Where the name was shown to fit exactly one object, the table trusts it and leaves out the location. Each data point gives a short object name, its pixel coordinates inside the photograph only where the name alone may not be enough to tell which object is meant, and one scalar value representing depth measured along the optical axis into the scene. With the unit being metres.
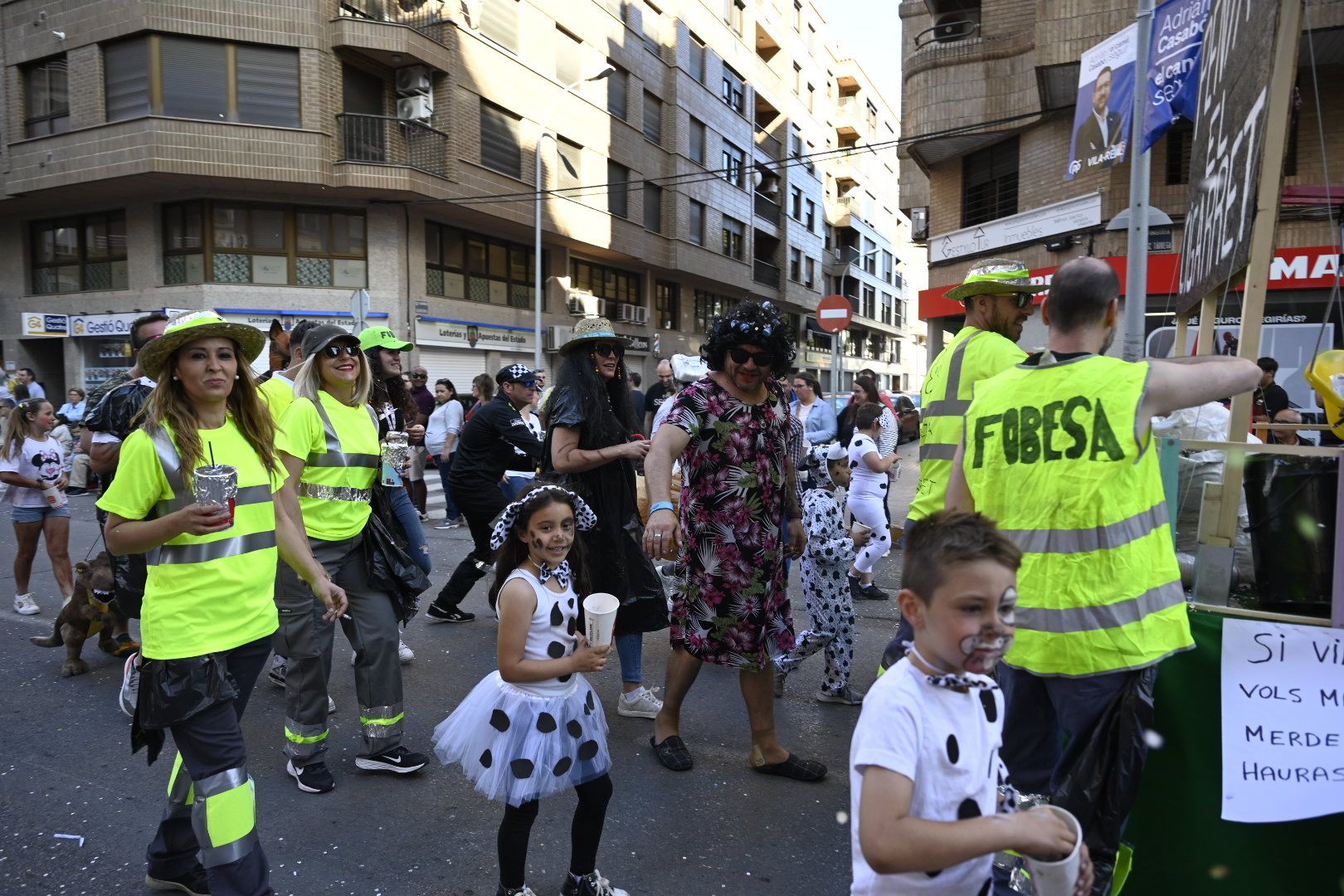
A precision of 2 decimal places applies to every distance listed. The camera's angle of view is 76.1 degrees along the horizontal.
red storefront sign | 14.50
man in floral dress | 3.73
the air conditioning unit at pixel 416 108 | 20.06
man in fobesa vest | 2.31
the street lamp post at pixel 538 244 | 21.64
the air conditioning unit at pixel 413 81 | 20.08
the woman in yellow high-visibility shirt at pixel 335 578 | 3.73
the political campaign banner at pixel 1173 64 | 8.23
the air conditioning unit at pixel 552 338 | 25.62
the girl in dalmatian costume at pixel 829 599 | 4.78
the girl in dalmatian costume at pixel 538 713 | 2.61
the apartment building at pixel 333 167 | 18.56
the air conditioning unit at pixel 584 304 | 26.66
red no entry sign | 14.27
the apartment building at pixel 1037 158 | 14.62
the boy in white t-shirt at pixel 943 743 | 1.48
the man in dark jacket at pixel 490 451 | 6.14
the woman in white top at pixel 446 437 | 10.66
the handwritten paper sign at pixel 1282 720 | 2.42
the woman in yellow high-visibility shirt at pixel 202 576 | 2.49
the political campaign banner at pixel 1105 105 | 10.80
